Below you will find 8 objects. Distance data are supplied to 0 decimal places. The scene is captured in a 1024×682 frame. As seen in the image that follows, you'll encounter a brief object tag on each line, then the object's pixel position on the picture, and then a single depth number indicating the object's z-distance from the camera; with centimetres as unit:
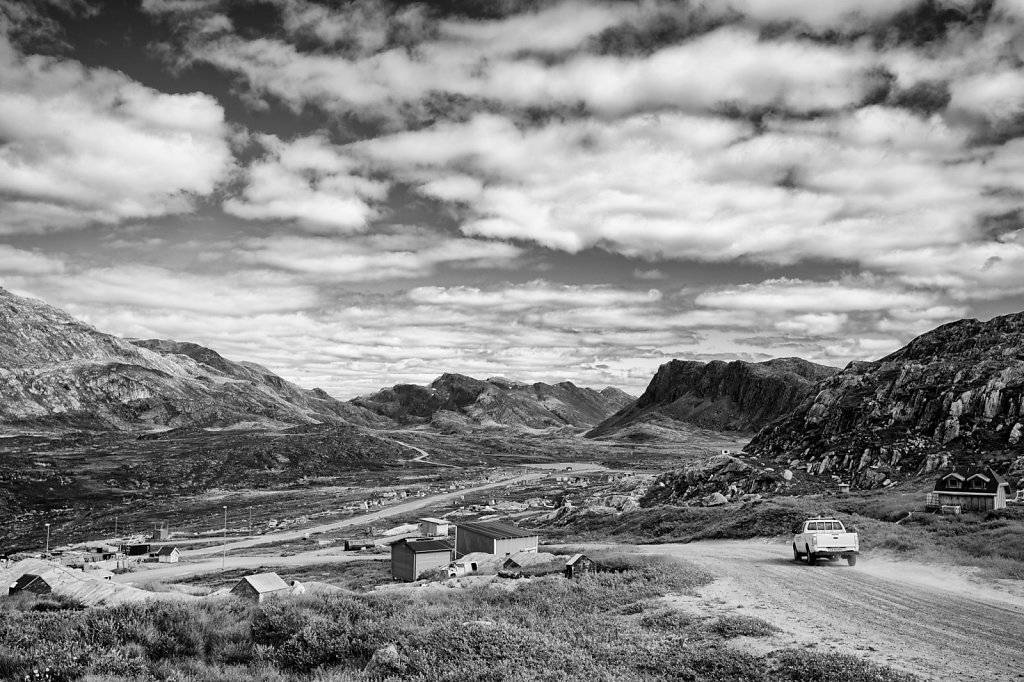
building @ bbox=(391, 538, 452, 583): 5669
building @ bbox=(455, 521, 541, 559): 5731
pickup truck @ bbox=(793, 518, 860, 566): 3061
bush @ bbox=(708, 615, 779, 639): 1669
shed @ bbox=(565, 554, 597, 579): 2928
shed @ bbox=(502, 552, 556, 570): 4025
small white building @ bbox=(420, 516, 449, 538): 8906
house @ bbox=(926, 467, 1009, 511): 4800
